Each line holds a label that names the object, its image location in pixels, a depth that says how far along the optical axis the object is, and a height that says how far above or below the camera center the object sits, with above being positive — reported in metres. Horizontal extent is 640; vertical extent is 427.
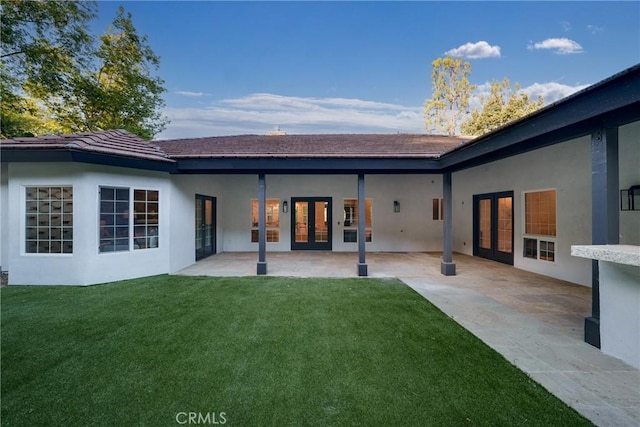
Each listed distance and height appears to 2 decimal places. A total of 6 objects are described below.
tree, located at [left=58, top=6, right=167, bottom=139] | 14.10 +7.22
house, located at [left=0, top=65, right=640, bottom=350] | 4.24 +0.57
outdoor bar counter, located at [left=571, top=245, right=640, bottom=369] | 2.79 -0.99
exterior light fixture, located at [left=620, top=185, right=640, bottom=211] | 4.50 +0.23
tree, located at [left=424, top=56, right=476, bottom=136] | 20.70 +9.35
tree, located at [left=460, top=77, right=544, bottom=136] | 19.09 +7.73
